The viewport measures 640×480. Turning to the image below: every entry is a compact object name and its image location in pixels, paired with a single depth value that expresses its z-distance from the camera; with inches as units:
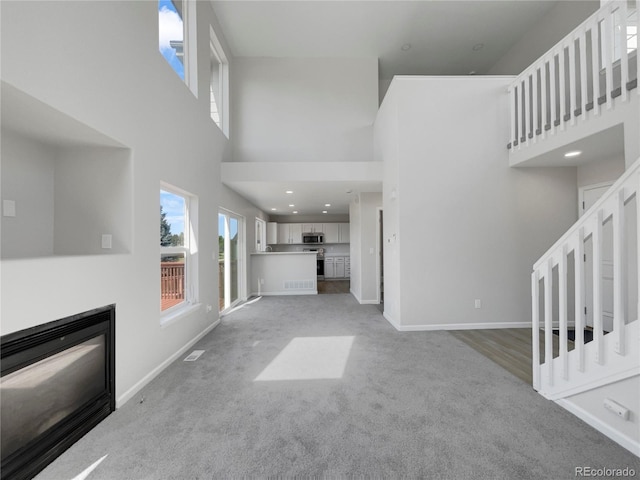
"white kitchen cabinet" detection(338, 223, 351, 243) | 374.0
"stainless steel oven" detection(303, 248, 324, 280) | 369.4
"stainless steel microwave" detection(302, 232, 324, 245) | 370.9
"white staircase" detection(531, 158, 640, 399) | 61.1
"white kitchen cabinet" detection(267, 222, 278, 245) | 363.4
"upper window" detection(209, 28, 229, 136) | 175.5
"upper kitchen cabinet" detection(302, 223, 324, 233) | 373.4
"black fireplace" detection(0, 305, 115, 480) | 53.7
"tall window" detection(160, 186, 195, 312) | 112.2
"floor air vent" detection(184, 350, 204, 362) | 109.7
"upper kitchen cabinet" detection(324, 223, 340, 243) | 373.4
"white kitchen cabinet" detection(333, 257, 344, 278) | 371.9
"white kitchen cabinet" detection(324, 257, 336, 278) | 371.2
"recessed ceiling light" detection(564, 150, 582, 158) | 119.7
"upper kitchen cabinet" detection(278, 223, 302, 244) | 374.9
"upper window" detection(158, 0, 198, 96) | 108.7
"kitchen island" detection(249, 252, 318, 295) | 252.1
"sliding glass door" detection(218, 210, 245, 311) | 187.6
